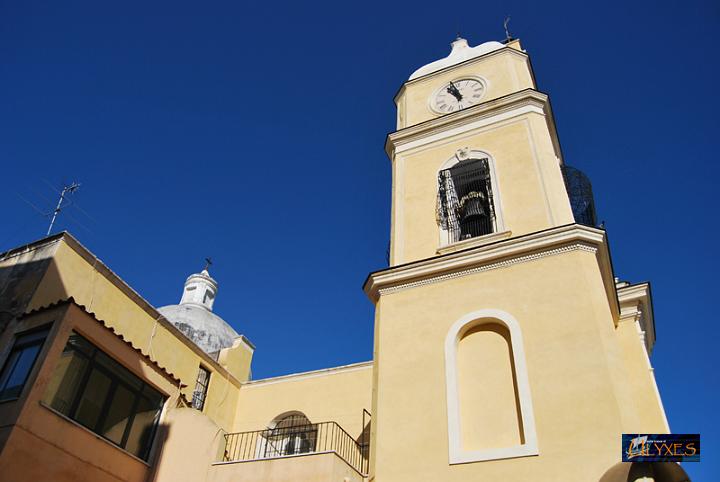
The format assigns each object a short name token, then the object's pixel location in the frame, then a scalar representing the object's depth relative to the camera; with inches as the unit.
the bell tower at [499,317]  410.9
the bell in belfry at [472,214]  584.1
